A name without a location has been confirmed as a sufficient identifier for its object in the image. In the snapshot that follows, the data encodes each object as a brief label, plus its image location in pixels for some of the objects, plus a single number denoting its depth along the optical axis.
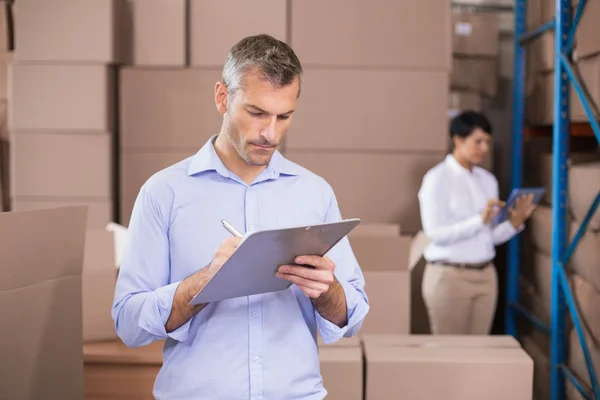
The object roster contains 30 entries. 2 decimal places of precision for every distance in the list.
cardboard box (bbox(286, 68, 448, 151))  3.36
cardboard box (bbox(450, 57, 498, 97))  3.95
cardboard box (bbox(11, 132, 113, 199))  3.36
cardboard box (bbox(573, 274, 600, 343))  2.60
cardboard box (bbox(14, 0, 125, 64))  3.28
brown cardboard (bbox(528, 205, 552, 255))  3.33
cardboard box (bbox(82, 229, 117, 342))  2.21
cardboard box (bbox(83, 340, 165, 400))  2.05
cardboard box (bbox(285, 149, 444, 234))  3.40
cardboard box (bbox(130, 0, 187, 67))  3.35
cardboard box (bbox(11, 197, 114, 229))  3.35
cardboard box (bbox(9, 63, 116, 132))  3.31
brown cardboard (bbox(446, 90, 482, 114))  4.00
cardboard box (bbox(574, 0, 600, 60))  2.57
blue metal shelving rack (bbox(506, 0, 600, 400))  2.77
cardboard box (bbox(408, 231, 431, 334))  3.70
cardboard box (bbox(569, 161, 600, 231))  2.67
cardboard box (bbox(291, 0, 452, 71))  3.33
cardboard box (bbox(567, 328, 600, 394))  2.61
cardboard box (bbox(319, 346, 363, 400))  2.06
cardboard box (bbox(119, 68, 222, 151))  3.38
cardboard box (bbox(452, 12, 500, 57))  3.89
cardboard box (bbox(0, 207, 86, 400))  1.54
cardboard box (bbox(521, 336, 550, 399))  3.34
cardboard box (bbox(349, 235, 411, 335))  2.71
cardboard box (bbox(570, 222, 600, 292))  2.65
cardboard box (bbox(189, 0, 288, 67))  3.33
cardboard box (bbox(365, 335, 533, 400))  2.05
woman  3.17
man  1.32
